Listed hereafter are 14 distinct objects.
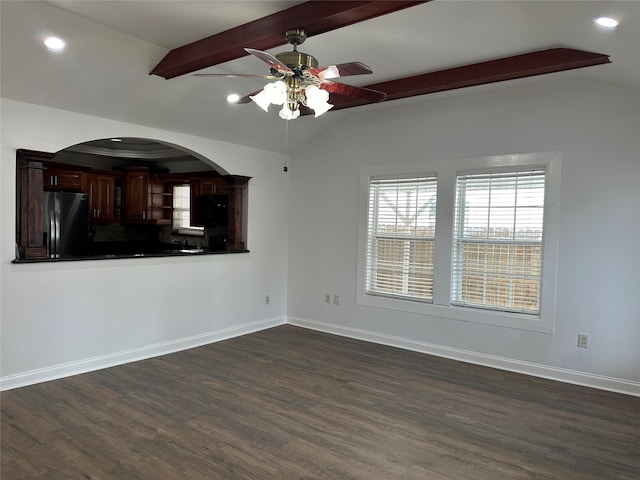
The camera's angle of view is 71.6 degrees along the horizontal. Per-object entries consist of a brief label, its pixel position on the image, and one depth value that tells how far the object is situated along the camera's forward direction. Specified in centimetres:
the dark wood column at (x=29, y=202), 365
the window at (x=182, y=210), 760
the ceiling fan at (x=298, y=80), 258
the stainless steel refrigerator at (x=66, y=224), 487
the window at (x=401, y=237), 501
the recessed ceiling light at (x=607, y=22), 258
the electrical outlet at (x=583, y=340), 404
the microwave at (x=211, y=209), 693
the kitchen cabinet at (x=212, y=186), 692
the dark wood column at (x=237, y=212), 555
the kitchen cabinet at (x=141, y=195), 723
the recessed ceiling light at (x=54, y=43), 313
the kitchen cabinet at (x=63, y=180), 613
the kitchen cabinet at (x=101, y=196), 683
